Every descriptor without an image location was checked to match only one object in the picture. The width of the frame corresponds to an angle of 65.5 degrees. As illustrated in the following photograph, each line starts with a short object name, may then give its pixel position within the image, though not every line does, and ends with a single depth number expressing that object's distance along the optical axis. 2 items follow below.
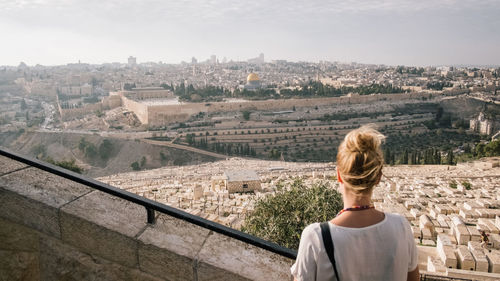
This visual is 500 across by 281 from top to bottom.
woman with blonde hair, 0.93
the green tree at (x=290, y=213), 5.48
